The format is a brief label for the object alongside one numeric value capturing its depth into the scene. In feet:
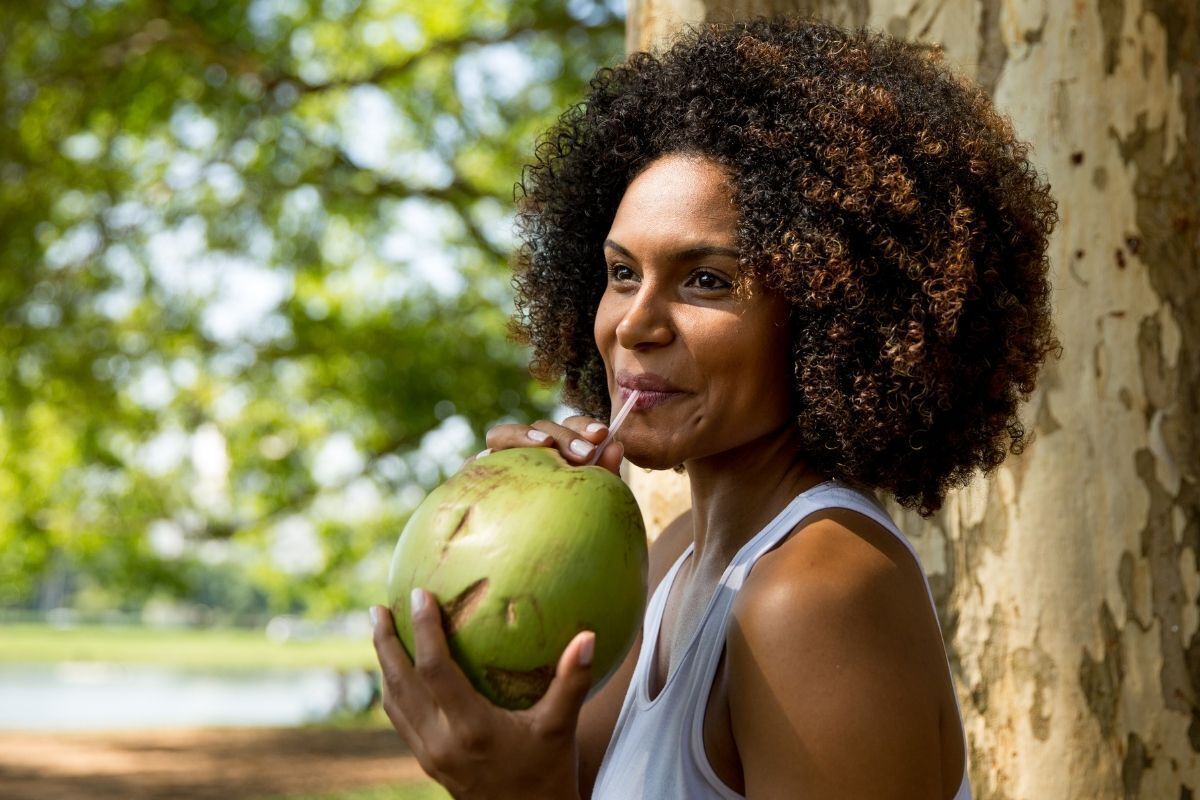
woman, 5.48
